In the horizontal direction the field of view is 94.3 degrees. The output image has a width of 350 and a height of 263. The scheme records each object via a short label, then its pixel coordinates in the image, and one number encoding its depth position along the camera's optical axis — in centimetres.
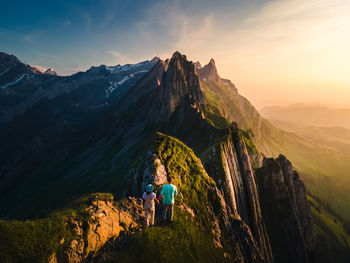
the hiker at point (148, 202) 1420
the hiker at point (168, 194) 1495
